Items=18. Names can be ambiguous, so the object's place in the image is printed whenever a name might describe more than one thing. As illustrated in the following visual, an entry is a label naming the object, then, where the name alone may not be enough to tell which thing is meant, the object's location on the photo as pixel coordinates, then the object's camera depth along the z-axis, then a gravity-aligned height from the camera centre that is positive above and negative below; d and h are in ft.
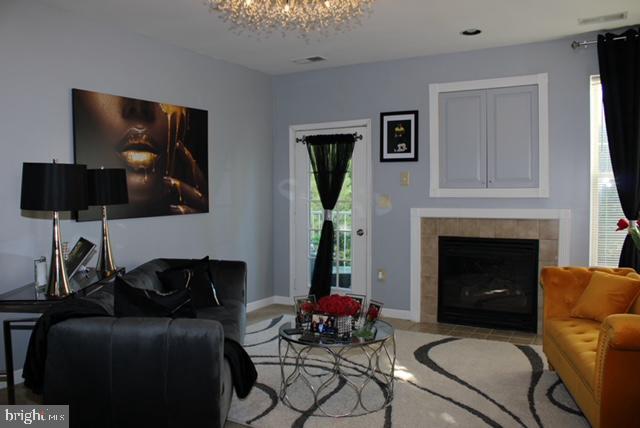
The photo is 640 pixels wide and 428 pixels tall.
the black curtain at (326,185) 19.68 +0.73
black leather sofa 8.23 -2.47
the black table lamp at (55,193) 10.50 +0.26
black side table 10.75 -1.92
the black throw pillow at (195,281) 13.12 -1.81
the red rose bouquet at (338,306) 10.84 -1.99
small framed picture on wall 18.26 +2.32
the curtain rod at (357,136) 19.31 +2.43
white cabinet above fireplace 16.57 +2.09
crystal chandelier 10.81 +3.92
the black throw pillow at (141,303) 9.28 -1.67
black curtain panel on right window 14.94 +2.53
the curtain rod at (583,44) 15.58 +4.57
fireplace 16.93 -2.42
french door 19.51 -0.54
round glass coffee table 10.87 -3.94
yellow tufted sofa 8.56 -2.71
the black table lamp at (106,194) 12.91 +0.28
